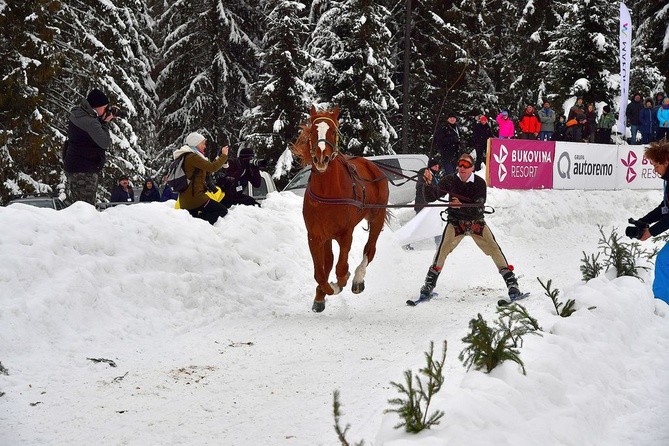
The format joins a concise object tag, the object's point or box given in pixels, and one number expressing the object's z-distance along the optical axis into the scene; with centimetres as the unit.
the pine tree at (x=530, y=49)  3584
